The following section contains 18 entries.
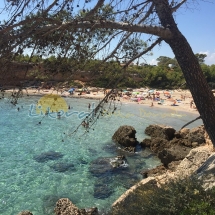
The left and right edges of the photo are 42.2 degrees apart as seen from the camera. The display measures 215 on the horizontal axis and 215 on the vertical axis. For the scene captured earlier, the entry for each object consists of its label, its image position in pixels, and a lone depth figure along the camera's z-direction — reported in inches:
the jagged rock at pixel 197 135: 613.6
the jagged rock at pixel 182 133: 698.5
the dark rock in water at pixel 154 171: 464.4
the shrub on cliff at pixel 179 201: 152.1
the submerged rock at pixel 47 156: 553.6
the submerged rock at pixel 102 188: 399.5
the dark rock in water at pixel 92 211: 322.7
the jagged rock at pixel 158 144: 625.9
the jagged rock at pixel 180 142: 619.0
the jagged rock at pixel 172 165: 450.2
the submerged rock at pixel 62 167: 498.9
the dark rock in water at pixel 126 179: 445.1
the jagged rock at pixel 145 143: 673.8
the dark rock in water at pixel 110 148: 635.3
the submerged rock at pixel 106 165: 494.0
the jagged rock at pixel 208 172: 185.7
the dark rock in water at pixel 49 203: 345.6
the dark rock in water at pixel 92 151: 609.9
